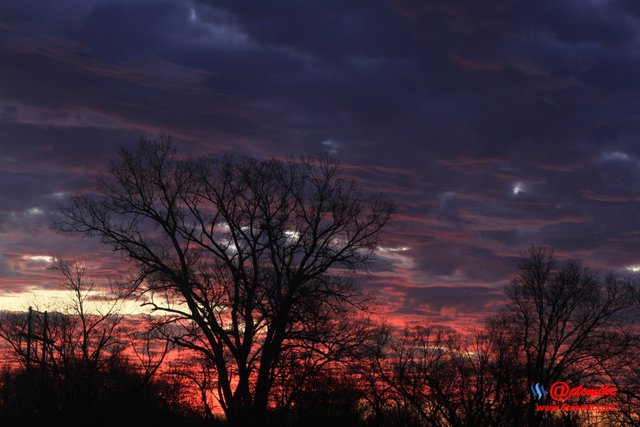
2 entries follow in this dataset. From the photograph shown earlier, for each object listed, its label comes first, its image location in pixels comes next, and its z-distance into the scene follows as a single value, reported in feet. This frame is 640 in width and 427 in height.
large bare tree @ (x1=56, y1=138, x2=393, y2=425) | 110.52
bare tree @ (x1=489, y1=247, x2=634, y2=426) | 148.46
